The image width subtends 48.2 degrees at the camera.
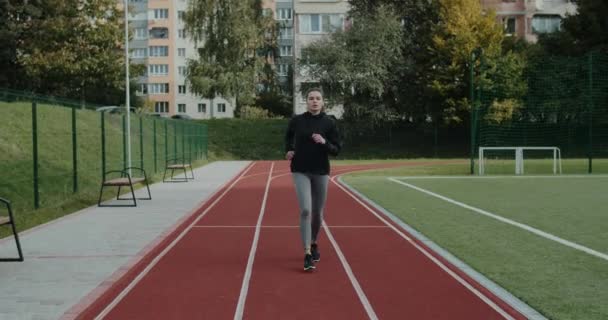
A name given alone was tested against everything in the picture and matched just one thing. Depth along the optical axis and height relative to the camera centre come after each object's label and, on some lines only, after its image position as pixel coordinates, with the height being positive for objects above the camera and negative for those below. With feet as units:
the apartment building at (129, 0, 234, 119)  264.93 +32.18
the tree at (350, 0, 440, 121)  131.13 +13.92
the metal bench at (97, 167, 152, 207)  43.48 -2.99
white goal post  79.49 -3.26
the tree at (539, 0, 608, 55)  124.06 +18.95
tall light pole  60.80 +2.31
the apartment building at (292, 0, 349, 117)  166.40 +29.30
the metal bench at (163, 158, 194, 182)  67.31 -3.40
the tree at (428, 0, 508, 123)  124.57 +16.35
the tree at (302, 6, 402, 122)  126.52 +13.74
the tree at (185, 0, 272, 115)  161.58 +21.81
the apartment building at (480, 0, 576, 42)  172.76 +31.12
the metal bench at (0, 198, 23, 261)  23.59 -2.96
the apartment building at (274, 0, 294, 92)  271.35 +47.02
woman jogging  23.04 -0.53
